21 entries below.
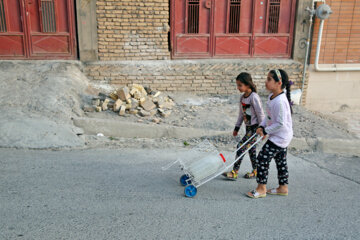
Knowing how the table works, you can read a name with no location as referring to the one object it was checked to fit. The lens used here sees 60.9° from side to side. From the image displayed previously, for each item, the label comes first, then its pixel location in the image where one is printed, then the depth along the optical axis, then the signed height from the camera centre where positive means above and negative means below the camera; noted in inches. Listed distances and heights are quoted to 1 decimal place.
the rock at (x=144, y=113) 287.6 -73.0
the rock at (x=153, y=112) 294.3 -73.5
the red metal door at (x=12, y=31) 346.0 +0.3
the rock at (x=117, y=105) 287.2 -65.9
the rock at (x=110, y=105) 295.0 -67.5
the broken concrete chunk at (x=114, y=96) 305.2 -61.1
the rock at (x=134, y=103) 293.3 -65.2
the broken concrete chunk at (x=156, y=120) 277.4 -76.4
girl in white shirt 149.7 -48.2
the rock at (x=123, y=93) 294.8 -56.9
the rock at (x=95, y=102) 294.2 -64.8
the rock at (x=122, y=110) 283.5 -69.6
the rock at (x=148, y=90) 331.3 -59.8
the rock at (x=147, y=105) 298.1 -68.3
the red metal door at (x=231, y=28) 366.6 +6.7
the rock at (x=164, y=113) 291.3 -73.7
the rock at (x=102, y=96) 305.7 -62.0
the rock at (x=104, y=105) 290.8 -66.6
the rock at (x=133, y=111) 289.0 -71.2
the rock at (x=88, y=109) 286.8 -69.3
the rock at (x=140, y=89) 318.0 -56.8
